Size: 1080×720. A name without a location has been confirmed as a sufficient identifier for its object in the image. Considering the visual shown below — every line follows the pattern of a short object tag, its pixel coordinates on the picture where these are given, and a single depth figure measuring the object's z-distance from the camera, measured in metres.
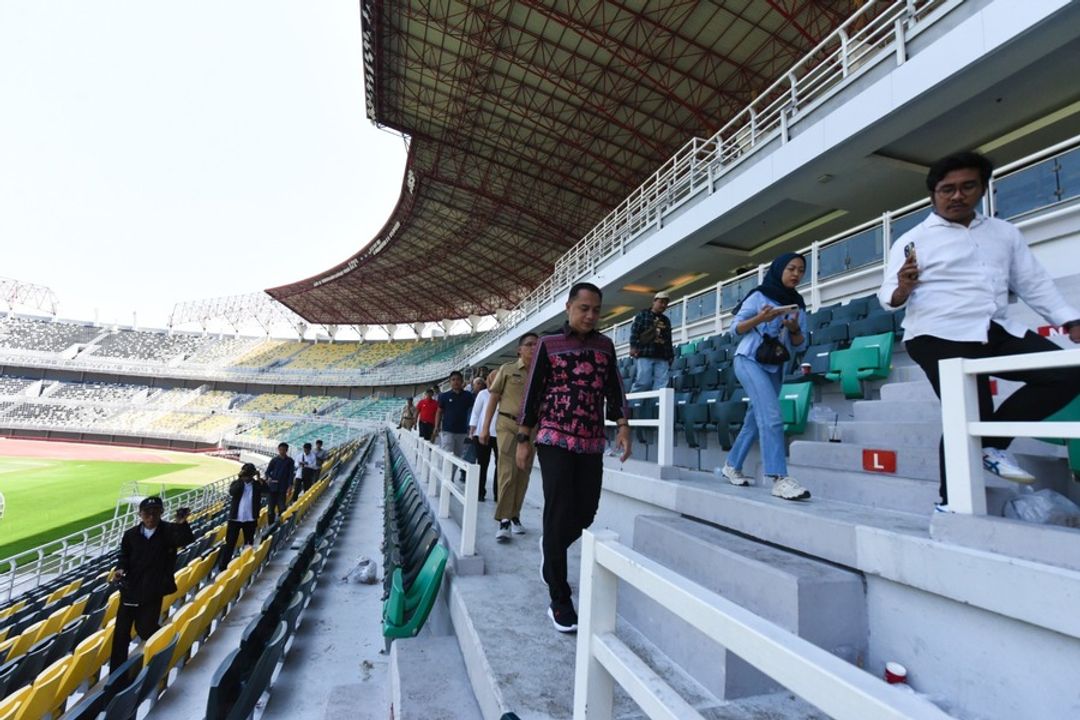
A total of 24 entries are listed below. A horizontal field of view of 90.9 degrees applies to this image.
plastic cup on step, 1.58
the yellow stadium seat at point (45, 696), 3.43
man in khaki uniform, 3.91
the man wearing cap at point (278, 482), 10.02
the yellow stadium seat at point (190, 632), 4.05
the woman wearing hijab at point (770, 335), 2.94
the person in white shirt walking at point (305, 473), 13.21
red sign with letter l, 2.82
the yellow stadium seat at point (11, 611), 6.79
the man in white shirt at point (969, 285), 1.96
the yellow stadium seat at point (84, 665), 3.96
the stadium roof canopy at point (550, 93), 15.73
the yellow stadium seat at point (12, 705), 3.39
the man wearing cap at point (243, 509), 8.29
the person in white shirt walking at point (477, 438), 5.68
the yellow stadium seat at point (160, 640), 4.07
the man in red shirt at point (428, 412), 9.66
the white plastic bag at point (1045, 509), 1.66
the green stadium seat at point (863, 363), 4.47
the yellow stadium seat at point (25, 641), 5.49
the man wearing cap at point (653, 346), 5.75
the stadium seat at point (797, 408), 4.08
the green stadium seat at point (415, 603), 2.73
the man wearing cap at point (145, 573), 4.93
